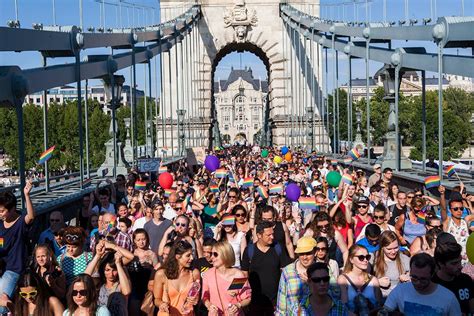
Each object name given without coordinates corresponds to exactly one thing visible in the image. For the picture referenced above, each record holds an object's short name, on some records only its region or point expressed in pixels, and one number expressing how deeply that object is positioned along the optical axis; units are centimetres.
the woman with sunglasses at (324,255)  766
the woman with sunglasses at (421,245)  849
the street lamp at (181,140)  4228
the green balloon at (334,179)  1523
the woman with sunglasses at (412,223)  1009
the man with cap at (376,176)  1636
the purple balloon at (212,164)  2048
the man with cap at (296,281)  702
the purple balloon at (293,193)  1423
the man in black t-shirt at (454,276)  677
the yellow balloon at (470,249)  675
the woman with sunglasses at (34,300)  664
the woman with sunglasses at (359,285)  707
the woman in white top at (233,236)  941
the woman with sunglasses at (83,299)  643
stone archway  5203
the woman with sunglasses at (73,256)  795
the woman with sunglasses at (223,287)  732
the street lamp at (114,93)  2205
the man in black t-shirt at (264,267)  824
